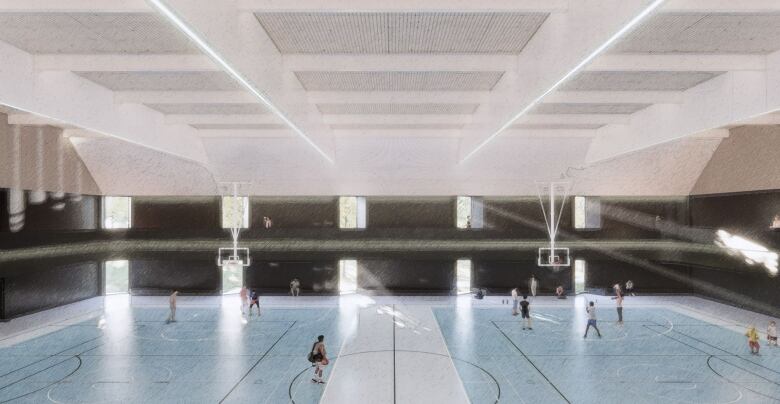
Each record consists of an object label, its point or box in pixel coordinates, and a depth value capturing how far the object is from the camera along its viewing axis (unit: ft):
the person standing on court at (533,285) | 73.10
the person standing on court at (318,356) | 33.68
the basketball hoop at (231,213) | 72.67
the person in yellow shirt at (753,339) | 41.22
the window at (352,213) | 76.69
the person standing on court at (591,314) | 47.60
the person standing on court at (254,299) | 58.08
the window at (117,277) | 132.18
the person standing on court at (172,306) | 56.33
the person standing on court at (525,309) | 51.52
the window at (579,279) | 79.06
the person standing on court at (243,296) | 60.99
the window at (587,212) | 76.95
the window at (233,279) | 107.40
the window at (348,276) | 77.46
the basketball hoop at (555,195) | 71.05
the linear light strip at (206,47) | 13.20
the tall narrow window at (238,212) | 76.84
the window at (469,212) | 76.28
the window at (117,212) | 76.38
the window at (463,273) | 106.11
